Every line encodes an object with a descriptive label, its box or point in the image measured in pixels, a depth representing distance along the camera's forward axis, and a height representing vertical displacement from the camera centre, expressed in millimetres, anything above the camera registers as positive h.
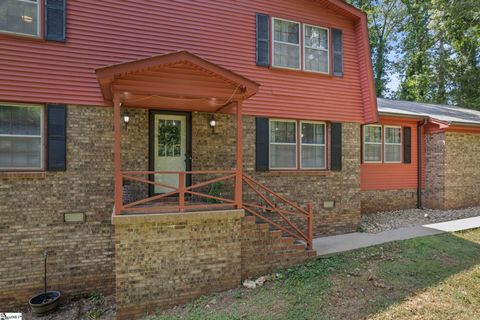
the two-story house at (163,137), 5012 +614
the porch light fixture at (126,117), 6209 +1010
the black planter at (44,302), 5219 -2721
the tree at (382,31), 22625 +11250
